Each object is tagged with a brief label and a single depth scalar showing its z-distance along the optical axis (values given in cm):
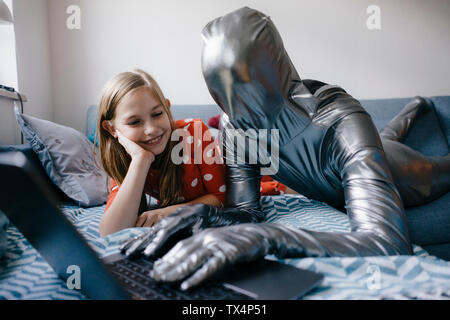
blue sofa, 103
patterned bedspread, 38
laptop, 30
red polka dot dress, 101
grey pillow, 121
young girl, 86
